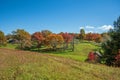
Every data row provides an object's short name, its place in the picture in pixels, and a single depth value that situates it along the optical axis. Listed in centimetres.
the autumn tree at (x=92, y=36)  7276
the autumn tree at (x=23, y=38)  4912
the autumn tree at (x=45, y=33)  5292
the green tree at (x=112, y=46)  1685
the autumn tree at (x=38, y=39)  4912
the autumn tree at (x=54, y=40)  4629
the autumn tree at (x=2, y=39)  4507
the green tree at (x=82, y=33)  6897
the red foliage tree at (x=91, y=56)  2047
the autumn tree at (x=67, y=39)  4812
